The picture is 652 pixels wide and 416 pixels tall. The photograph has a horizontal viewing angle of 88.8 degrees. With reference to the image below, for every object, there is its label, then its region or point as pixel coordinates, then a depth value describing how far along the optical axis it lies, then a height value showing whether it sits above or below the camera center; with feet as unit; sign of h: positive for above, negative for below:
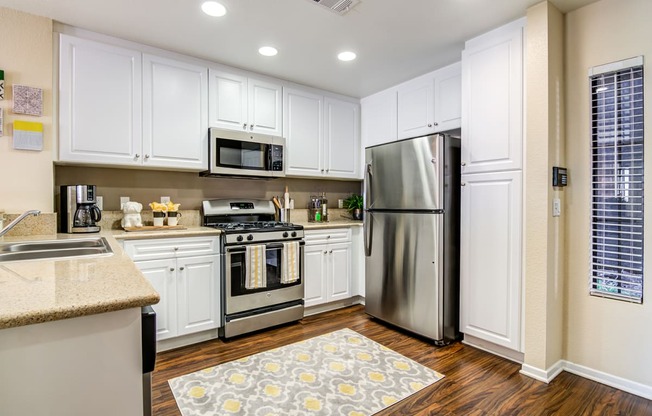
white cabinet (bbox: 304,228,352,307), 11.00 -2.00
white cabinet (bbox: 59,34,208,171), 7.98 +2.61
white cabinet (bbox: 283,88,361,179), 11.61 +2.69
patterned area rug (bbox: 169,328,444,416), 6.16 -3.67
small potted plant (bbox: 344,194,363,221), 13.44 +0.07
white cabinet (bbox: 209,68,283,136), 10.02 +3.31
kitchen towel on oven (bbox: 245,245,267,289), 9.42 -1.72
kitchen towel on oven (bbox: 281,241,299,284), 10.14 -1.69
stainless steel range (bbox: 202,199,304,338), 9.22 -1.75
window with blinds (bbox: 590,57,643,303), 6.67 +0.56
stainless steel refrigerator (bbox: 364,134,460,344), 8.86 -0.73
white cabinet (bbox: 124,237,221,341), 8.23 -1.88
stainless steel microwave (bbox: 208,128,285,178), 9.87 +1.70
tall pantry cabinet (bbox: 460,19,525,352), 7.77 +0.52
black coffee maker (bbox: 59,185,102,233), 8.11 +0.00
